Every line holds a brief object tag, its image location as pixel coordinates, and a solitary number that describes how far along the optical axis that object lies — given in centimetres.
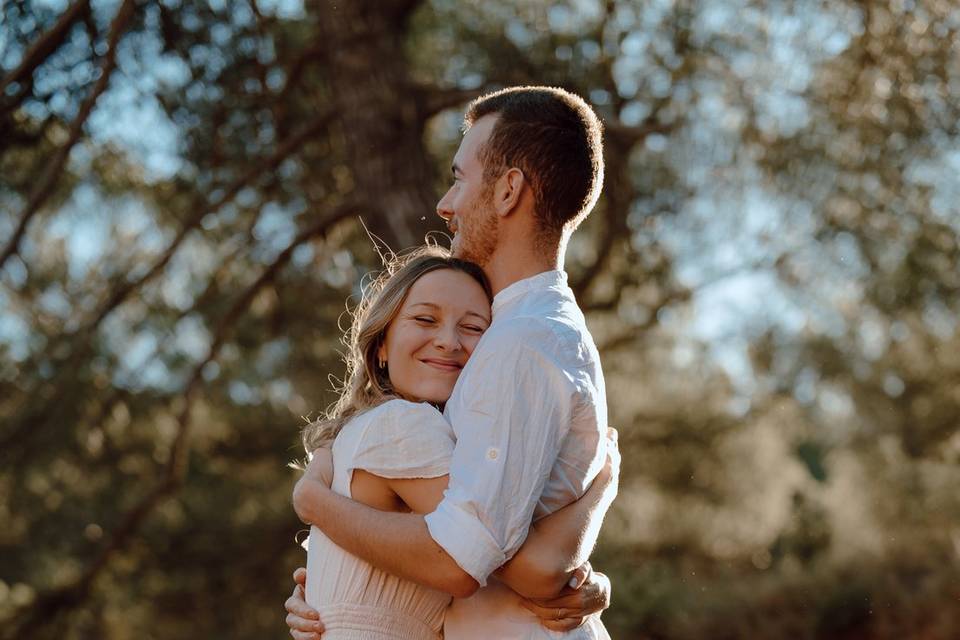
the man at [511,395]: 238
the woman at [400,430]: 254
